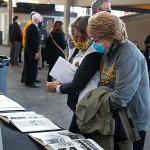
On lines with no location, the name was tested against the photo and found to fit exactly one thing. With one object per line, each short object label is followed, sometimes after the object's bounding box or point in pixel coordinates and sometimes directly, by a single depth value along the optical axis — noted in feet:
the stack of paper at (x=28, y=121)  7.14
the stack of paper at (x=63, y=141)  6.05
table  6.19
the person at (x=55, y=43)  25.71
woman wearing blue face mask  6.85
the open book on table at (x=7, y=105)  8.37
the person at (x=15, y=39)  36.52
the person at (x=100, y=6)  9.85
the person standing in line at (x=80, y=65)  7.63
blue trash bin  18.93
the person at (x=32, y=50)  24.59
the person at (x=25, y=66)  24.99
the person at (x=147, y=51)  29.69
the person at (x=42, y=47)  36.25
